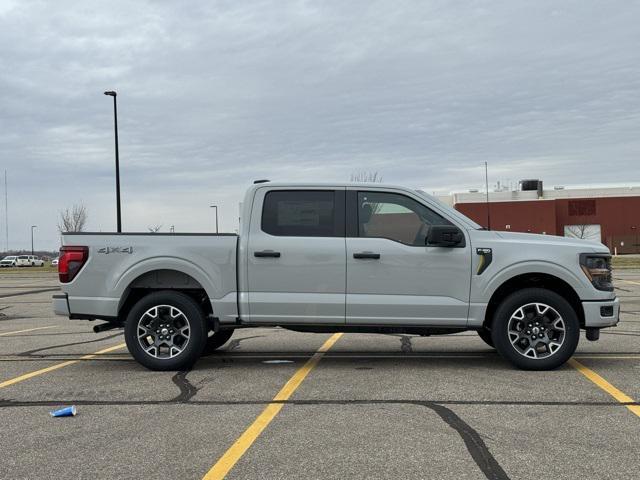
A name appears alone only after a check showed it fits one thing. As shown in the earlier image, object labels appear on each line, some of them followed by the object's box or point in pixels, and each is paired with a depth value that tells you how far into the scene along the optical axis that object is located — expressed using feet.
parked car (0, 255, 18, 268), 255.29
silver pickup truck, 21.49
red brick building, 219.20
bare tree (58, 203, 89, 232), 230.89
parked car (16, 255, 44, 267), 262.67
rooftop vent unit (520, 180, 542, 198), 239.91
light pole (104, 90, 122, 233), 81.35
